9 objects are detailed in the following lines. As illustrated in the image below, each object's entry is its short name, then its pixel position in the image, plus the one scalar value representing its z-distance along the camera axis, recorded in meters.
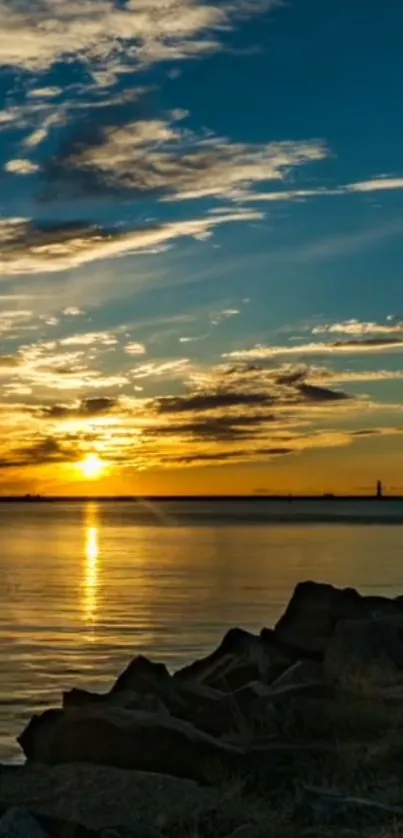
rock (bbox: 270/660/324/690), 16.53
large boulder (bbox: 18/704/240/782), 14.25
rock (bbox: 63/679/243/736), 15.75
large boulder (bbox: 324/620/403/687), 16.20
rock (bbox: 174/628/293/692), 18.06
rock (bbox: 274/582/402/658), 19.34
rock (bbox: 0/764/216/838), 12.47
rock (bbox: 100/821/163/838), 11.78
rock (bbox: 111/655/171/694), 16.80
